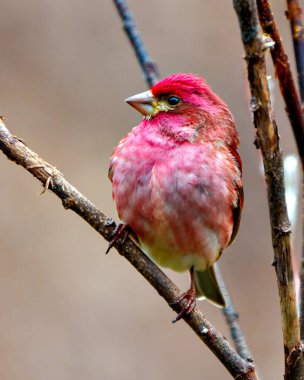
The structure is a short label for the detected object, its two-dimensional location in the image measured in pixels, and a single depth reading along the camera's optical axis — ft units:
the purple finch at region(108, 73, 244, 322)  24.02
